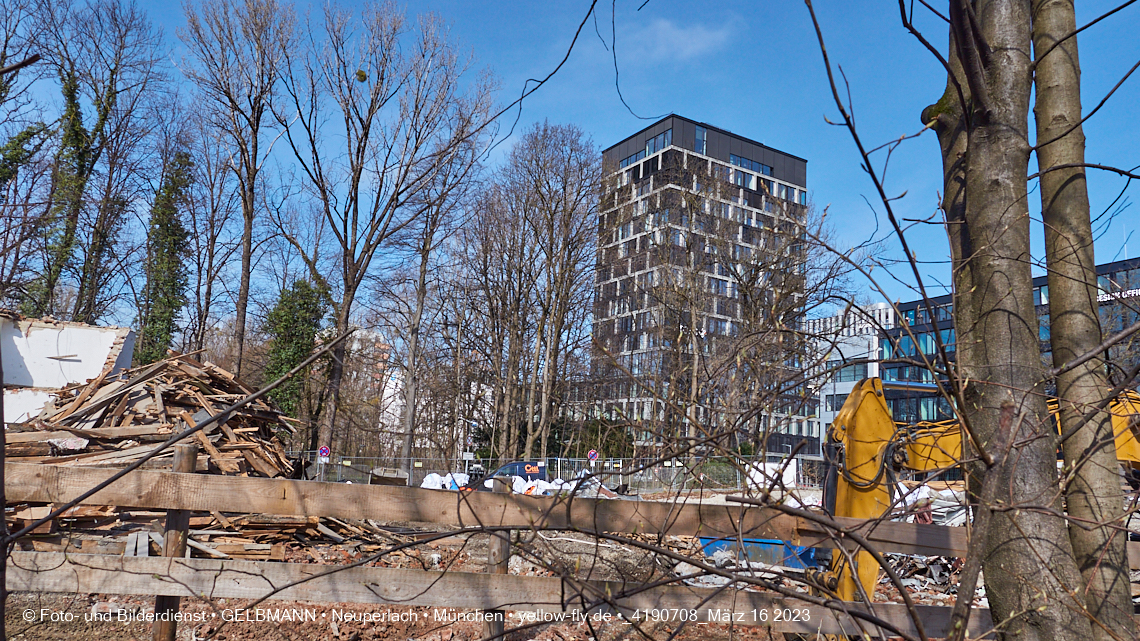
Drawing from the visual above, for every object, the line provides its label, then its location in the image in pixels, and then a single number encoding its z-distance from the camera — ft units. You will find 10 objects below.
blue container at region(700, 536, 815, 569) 23.39
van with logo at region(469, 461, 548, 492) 68.34
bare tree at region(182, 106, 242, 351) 92.27
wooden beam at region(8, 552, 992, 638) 10.44
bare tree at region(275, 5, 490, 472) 64.69
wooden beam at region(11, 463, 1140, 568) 10.09
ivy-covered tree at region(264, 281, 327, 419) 85.35
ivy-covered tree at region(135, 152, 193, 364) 84.79
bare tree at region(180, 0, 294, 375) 63.77
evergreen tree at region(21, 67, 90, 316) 71.41
